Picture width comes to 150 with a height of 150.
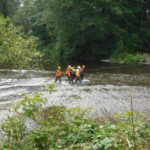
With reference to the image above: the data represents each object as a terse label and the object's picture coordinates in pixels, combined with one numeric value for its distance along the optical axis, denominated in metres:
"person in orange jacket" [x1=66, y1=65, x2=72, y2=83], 26.81
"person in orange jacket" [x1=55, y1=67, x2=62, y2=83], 26.34
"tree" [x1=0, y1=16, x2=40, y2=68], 10.25
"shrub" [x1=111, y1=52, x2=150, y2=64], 43.53
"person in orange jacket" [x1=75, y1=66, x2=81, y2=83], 26.45
